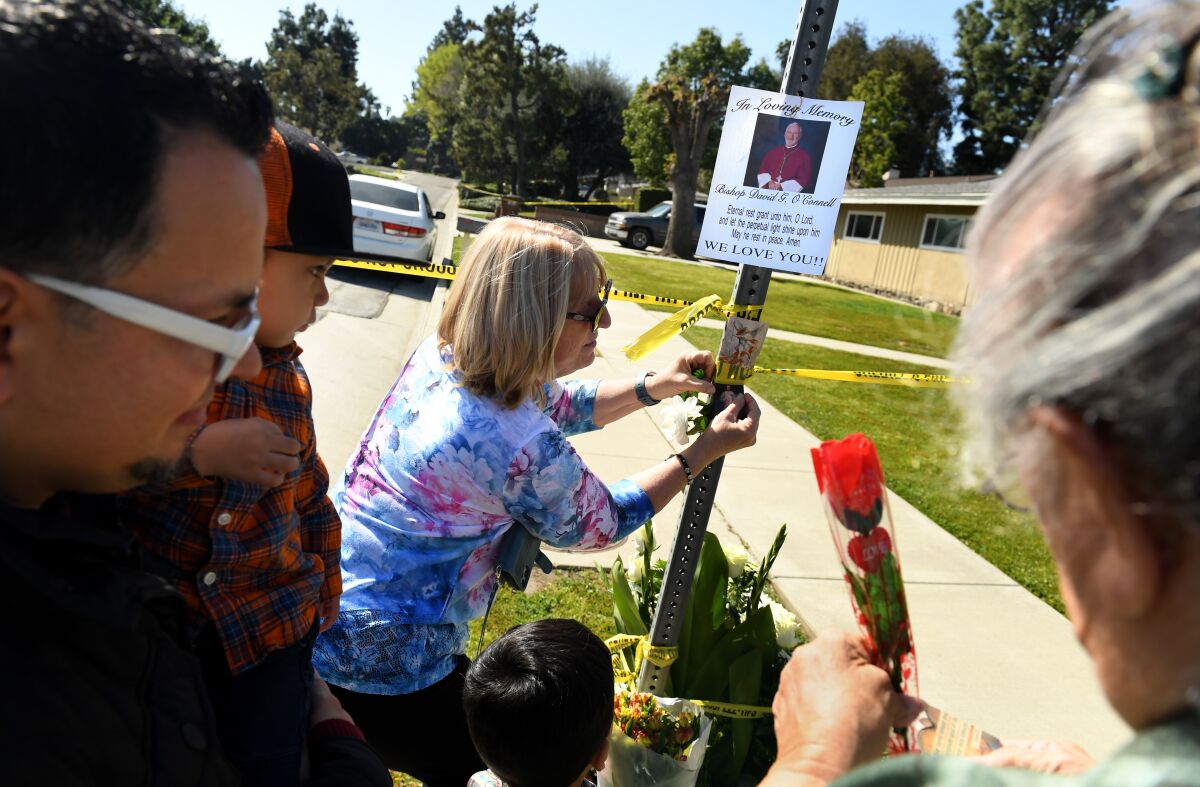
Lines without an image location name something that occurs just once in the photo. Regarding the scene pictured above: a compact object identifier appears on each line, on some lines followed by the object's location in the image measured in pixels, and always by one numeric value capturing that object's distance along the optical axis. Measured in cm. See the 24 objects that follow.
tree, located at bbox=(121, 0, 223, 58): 5053
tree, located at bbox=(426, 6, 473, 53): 10106
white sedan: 1269
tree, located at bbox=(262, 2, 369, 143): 5972
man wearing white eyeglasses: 84
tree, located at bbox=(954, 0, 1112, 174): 4653
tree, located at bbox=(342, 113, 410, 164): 8844
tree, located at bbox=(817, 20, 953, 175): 4819
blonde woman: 205
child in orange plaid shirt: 144
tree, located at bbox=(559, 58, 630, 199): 5178
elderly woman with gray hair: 65
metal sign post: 219
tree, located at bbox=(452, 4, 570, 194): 4706
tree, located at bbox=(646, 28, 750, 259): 2635
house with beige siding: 2056
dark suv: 2830
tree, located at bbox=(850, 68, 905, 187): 3578
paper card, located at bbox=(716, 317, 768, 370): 238
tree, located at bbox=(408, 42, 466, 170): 6391
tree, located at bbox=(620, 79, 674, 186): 4438
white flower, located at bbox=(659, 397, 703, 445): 257
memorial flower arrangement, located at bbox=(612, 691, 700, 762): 237
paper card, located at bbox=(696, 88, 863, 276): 228
